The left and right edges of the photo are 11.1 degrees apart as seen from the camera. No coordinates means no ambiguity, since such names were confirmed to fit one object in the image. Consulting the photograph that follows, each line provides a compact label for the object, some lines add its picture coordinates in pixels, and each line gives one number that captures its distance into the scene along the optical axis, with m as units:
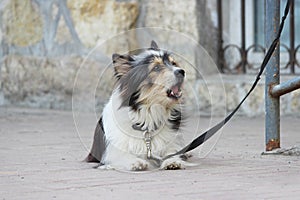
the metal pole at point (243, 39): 15.54
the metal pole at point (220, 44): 15.93
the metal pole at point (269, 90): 10.28
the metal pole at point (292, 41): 14.97
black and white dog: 9.29
